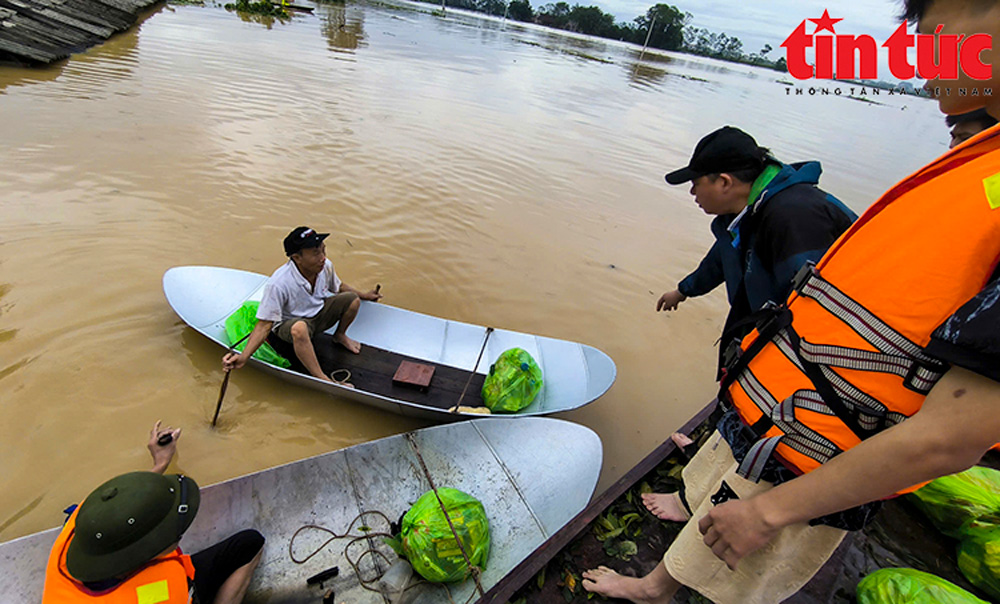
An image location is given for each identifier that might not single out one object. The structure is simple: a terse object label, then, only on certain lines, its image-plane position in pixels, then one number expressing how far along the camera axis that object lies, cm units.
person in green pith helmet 166
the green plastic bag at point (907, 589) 202
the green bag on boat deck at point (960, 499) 265
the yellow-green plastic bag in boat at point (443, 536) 246
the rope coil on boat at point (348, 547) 264
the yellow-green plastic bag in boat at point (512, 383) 373
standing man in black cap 169
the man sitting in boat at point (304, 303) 358
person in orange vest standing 86
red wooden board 397
